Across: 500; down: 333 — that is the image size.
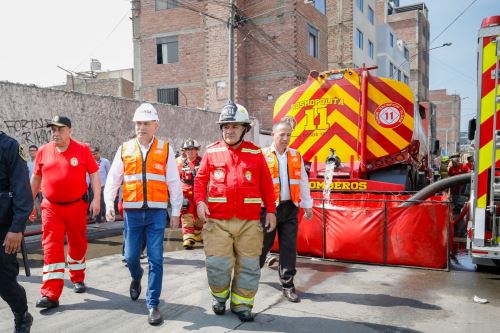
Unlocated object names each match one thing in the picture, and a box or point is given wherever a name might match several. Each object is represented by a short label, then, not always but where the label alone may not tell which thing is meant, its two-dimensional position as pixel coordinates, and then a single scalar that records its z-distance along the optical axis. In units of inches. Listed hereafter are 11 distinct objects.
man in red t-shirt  167.6
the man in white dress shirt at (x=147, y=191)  153.6
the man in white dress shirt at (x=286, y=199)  175.3
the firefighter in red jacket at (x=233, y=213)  149.3
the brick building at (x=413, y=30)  2089.4
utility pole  570.2
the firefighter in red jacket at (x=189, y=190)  288.4
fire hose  232.7
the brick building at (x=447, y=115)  3016.7
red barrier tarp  221.1
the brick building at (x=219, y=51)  924.6
